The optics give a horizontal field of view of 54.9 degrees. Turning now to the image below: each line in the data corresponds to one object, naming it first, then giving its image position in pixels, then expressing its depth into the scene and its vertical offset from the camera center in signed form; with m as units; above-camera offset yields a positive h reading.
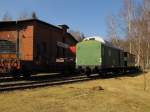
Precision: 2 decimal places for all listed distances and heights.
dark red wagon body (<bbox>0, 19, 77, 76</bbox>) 13.26 +1.74
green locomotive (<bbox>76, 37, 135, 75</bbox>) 13.06 +0.38
